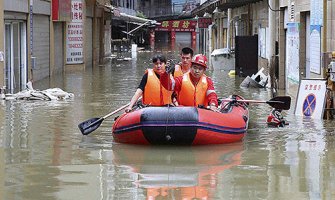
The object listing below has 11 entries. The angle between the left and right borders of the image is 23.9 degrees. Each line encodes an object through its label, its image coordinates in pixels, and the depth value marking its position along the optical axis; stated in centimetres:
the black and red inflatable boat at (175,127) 1190
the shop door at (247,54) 3186
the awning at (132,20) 5435
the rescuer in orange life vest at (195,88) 1286
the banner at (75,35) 3584
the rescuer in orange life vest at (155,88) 1312
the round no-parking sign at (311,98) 1579
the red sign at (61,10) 3183
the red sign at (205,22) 5357
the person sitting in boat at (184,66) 1429
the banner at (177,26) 8925
